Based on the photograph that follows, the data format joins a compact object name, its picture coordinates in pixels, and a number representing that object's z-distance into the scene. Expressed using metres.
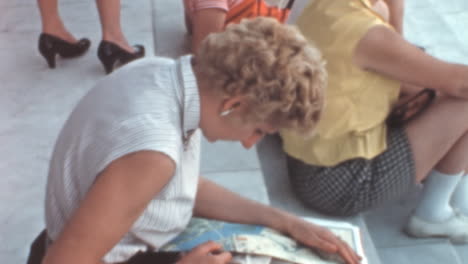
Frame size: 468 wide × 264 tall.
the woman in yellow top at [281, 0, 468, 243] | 1.66
